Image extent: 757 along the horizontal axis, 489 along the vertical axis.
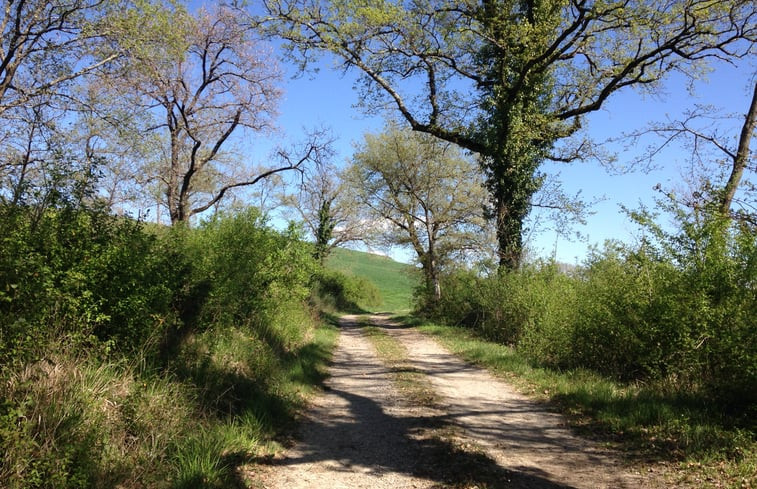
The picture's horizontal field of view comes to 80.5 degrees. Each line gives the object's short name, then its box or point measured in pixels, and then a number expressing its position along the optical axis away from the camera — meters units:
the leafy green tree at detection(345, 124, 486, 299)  26.59
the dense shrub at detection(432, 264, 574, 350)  11.39
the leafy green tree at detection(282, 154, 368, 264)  33.50
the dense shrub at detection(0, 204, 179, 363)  3.94
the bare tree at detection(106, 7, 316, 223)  18.48
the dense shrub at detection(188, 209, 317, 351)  8.42
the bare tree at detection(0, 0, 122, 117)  9.69
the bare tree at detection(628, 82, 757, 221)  9.77
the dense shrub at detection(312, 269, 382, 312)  30.37
